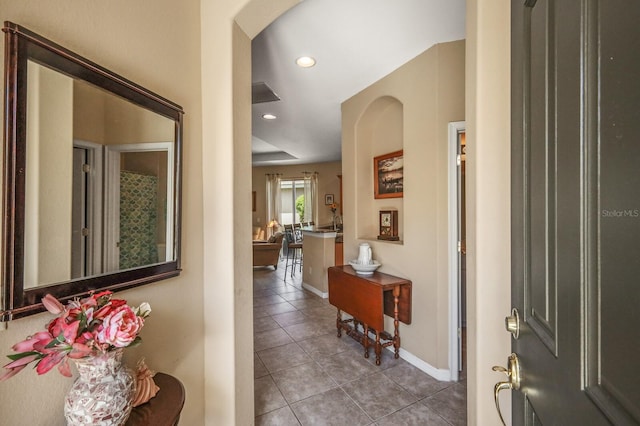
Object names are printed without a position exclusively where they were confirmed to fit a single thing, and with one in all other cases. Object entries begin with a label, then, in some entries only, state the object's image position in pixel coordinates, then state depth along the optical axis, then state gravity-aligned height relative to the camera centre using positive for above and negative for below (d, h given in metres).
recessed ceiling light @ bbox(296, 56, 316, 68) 2.50 +1.37
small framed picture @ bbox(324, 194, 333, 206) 8.91 +0.47
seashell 1.00 -0.62
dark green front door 0.35 +0.00
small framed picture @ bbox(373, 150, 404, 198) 2.94 +0.42
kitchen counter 4.62 -0.71
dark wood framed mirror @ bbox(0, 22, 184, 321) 0.76 +0.12
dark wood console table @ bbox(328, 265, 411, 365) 2.49 -0.82
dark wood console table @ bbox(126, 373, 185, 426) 0.93 -0.68
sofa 6.72 -0.89
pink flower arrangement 0.71 -0.32
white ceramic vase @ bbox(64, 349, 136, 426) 0.81 -0.52
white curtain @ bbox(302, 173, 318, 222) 8.95 +0.57
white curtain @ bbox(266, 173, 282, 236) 9.26 +0.52
